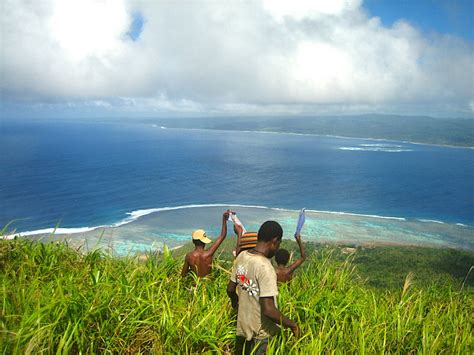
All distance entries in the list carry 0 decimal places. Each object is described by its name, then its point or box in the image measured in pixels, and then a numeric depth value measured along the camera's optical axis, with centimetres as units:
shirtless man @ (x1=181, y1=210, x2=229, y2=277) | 635
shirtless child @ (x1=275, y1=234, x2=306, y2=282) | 648
